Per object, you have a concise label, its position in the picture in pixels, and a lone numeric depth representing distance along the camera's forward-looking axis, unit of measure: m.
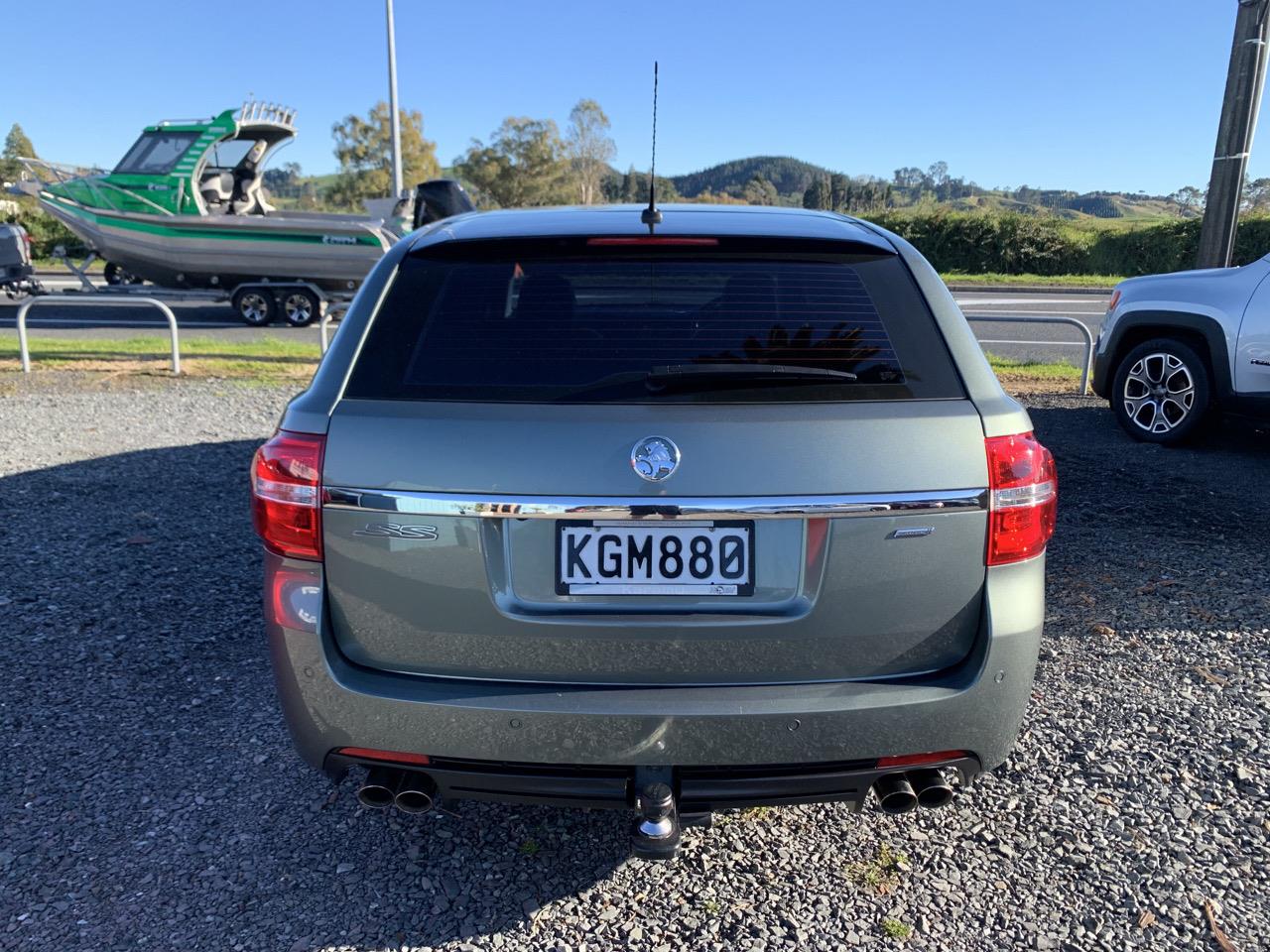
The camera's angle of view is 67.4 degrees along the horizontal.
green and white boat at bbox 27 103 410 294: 14.13
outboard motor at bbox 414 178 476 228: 10.17
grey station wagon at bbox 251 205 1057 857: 2.05
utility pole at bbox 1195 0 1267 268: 8.24
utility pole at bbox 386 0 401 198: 21.17
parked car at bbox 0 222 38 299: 15.63
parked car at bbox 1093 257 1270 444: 6.55
